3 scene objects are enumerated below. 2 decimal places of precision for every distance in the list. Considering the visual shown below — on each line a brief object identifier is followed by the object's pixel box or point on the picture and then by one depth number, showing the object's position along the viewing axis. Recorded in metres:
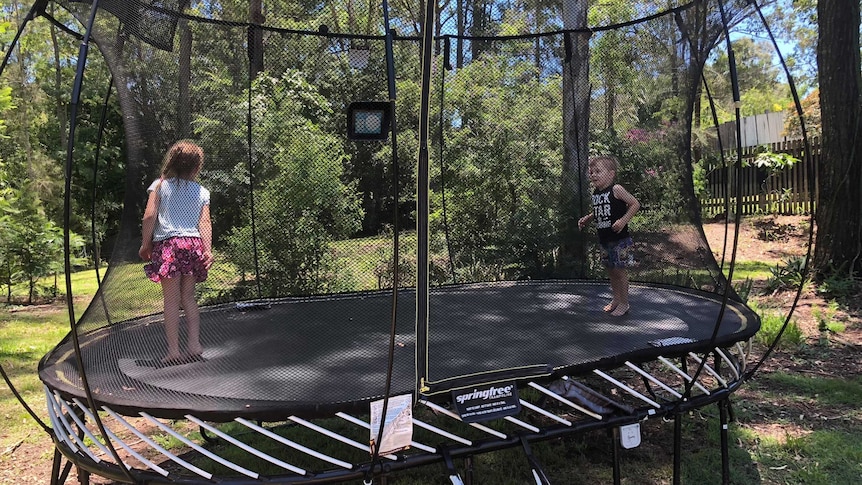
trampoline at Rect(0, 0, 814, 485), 1.62
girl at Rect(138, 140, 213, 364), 1.96
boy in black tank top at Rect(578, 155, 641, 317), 2.62
